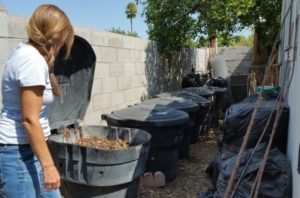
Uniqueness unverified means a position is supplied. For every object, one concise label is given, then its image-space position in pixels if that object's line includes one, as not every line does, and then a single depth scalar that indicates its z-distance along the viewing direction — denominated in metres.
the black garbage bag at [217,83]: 8.91
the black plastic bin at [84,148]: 3.03
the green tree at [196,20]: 8.62
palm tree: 51.22
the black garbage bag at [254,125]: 3.54
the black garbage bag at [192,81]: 9.56
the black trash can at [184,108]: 5.27
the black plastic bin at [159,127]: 4.13
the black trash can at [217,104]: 7.77
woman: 1.80
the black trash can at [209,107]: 6.97
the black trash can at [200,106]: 6.20
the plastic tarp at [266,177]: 2.76
